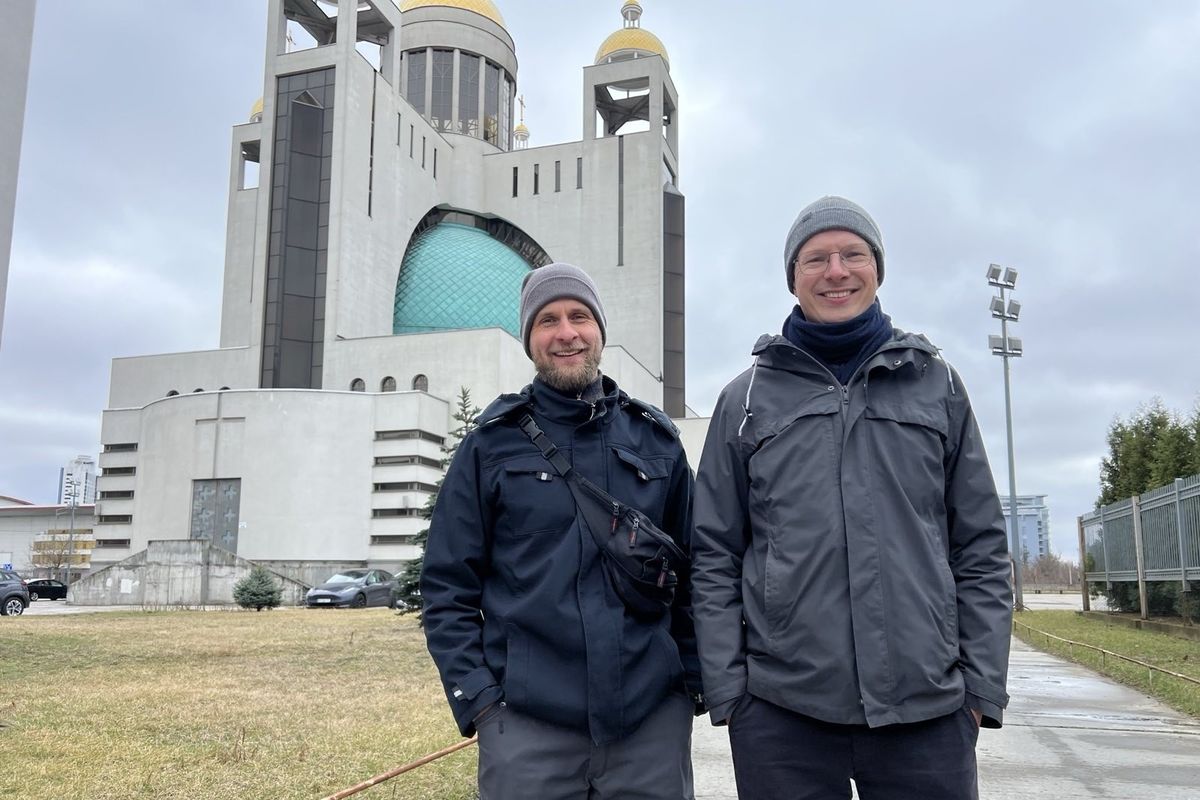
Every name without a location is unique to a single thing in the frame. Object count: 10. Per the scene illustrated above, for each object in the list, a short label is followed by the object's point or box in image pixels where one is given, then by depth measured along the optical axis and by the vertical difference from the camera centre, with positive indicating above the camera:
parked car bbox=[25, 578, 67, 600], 40.94 -1.53
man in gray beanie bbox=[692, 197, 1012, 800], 2.43 +0.00
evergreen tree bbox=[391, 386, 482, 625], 17.27 -0.55
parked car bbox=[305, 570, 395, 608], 28.70 -1.13
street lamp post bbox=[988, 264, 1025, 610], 27.83 +6.46
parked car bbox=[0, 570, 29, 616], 24.08 -1.13
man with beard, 2.69 -0.13
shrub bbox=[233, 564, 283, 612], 27.23 -1.11
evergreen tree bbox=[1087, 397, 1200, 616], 18.43 +2.11
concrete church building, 42.81 +12.25
